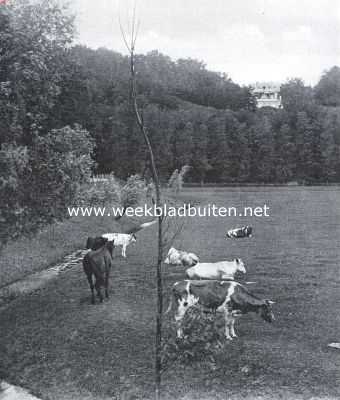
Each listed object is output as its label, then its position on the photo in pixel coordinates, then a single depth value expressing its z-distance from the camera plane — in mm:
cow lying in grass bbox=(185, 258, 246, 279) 15566
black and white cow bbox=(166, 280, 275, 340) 11711
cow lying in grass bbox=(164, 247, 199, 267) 19047
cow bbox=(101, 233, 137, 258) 22906
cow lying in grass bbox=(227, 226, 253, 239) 25266
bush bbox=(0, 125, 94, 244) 15630
